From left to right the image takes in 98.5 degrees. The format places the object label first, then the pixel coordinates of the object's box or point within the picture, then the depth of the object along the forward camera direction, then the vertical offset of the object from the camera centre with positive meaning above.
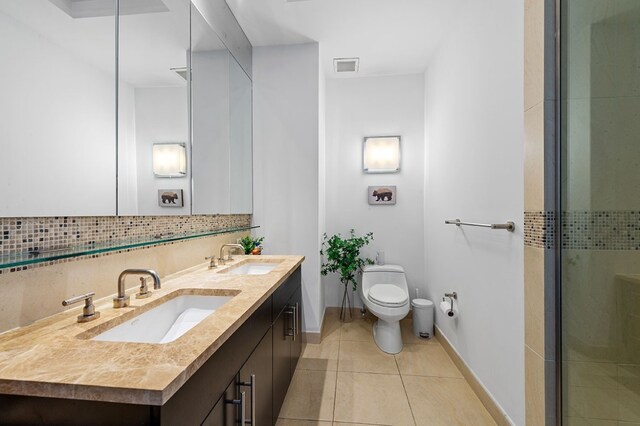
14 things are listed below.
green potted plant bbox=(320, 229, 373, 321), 2.79 -0.46
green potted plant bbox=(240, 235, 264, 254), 2.32 -0.27
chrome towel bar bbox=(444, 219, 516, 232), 1.42 -0.06
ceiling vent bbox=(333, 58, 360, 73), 2.76 +1.54
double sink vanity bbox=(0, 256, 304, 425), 0.58 -0.37
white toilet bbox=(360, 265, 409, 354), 2.29 -0.74
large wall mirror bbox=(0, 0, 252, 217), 0.82 +0.43
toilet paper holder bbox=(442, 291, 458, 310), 2.14 -0.65
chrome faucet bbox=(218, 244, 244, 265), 1.90 -0.25
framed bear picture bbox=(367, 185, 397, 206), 3.06 +0.21
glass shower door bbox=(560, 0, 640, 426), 0.97 +0.01
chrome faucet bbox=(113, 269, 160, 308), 1.01 -0.28
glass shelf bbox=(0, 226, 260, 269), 0.70 -0.12
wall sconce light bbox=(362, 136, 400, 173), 3.04 +0.66
